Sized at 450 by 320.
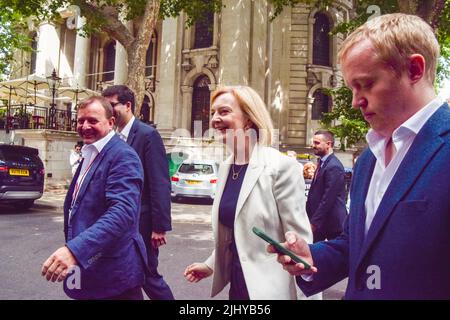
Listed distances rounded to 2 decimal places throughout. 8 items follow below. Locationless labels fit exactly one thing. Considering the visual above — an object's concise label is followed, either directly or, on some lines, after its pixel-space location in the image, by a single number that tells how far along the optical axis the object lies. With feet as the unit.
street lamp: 68.07
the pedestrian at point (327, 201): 16.38
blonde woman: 8.08
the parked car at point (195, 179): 51.93
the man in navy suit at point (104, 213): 7.91
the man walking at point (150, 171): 12.35
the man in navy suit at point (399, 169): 4.15
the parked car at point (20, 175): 36.58
